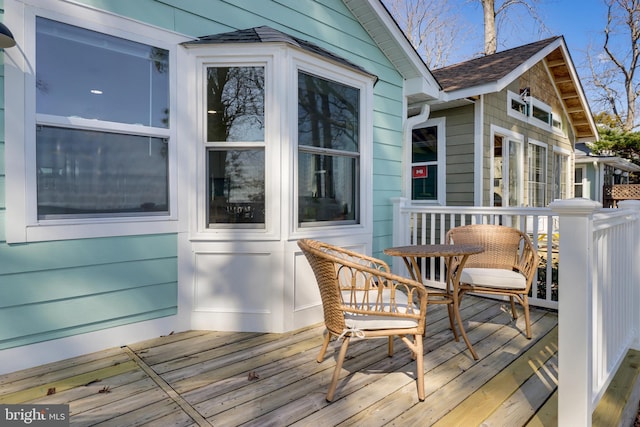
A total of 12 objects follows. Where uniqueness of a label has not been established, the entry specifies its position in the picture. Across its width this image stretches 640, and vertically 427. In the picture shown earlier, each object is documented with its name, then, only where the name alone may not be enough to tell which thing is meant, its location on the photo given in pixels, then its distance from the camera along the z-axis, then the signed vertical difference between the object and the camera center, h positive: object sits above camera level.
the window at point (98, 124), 2.45 +0.56
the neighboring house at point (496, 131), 5.78 +1.26
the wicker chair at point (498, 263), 2.96 -0.51
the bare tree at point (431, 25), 14.73 +7.19
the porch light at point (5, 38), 2.06 +0.92
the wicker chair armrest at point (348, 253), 2.39 -0.30
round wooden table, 2.47 -0.32
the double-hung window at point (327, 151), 3.29 +0.50
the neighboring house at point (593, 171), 11.38 +1.12
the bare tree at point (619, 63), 15.44 +6.37
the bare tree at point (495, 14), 11.83 +6.29
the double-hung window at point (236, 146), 3.08 +0.48
